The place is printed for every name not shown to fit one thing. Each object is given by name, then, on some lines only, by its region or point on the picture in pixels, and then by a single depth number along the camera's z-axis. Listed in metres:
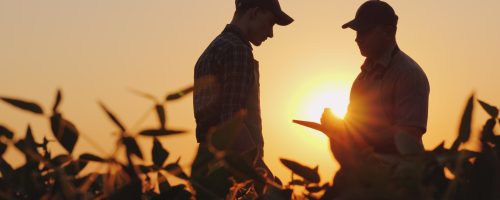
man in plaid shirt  4.94
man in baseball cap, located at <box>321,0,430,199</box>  4.61
